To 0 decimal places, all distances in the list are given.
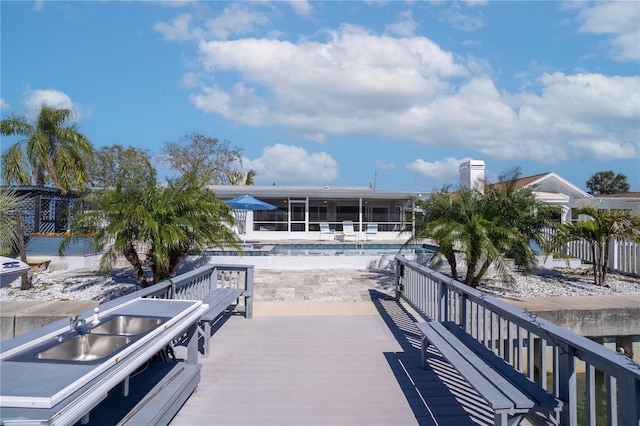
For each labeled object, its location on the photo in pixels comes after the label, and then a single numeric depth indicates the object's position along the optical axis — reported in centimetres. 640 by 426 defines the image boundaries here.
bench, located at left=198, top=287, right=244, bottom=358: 487
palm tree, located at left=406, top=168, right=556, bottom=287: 786
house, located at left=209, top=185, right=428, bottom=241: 2058
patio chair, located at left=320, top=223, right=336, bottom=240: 2070
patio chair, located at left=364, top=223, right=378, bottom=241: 2031
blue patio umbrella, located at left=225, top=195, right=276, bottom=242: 1659
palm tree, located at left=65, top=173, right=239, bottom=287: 740
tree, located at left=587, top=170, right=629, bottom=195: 4691
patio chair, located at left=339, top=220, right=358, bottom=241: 2030
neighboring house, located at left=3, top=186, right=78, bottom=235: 1554
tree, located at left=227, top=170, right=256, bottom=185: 3688
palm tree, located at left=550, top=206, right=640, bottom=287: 989
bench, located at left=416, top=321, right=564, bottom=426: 255
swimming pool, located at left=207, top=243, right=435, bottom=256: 1337
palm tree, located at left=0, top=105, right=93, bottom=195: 1405
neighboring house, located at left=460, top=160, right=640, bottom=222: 2009
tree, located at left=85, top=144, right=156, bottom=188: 3134
